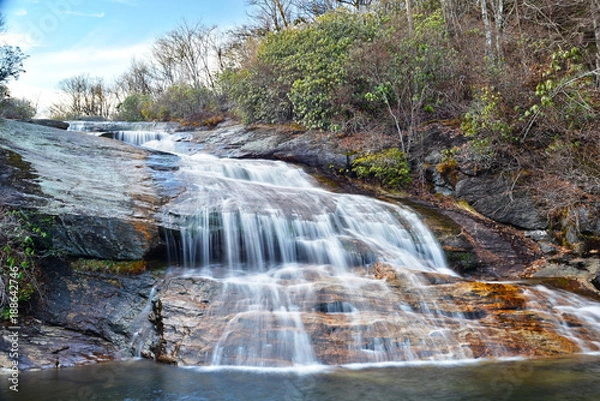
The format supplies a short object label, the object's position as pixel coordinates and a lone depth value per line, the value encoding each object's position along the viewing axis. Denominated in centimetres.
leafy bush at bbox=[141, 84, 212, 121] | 2309
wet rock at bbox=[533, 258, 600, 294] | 758
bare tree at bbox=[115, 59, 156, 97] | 3669
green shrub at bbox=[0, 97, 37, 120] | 1775
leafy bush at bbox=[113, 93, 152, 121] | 2703
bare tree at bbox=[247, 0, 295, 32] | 2623
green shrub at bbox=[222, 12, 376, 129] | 1366
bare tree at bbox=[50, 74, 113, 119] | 3416
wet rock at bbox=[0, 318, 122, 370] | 545
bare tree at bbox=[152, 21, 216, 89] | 2902
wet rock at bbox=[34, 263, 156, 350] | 616
